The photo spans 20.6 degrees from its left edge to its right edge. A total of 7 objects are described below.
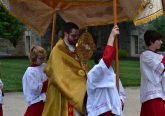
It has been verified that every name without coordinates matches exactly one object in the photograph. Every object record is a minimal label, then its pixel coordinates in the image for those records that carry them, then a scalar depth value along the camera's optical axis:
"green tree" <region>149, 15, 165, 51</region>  30.13
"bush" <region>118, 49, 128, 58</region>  34.69
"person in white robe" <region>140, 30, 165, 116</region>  6.68
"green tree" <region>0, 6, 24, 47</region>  29.25
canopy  7.02
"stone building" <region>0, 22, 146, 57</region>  35.88
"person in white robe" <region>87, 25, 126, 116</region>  5.46
